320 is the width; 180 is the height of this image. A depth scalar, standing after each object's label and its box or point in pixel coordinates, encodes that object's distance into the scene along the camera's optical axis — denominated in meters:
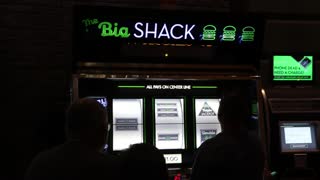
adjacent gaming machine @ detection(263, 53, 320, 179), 3.13
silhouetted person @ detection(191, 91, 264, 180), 2.06
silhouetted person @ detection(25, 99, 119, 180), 1.56
